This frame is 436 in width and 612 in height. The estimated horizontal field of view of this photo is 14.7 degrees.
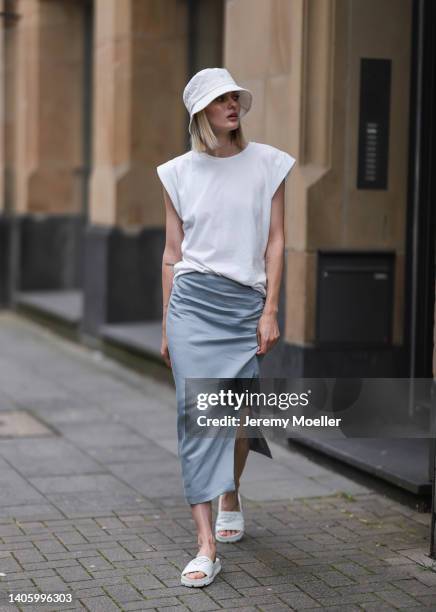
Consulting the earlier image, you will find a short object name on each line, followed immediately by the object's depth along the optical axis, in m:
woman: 7.08
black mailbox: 10.51
